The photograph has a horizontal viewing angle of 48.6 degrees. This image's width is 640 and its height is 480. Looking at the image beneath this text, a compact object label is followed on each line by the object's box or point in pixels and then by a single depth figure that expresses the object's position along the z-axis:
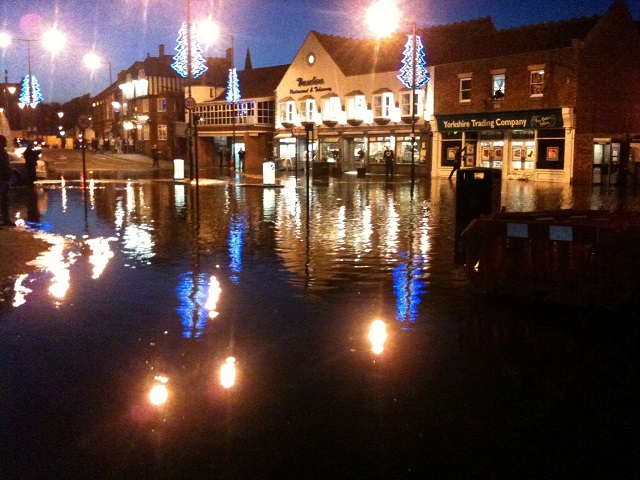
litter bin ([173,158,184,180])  37.09
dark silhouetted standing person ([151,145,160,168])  54.95
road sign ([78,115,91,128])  18.80
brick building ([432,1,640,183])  37.56
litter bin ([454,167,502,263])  14.28
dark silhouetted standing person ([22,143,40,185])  32.34
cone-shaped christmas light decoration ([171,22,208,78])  31.98
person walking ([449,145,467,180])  33.27
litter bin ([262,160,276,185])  32.78
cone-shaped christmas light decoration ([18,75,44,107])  58.38
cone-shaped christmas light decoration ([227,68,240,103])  55.12
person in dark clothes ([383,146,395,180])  40.79
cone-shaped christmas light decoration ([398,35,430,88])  40.62
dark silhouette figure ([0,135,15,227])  16.53
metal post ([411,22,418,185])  28.36
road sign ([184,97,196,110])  28.83
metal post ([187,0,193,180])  29.42
